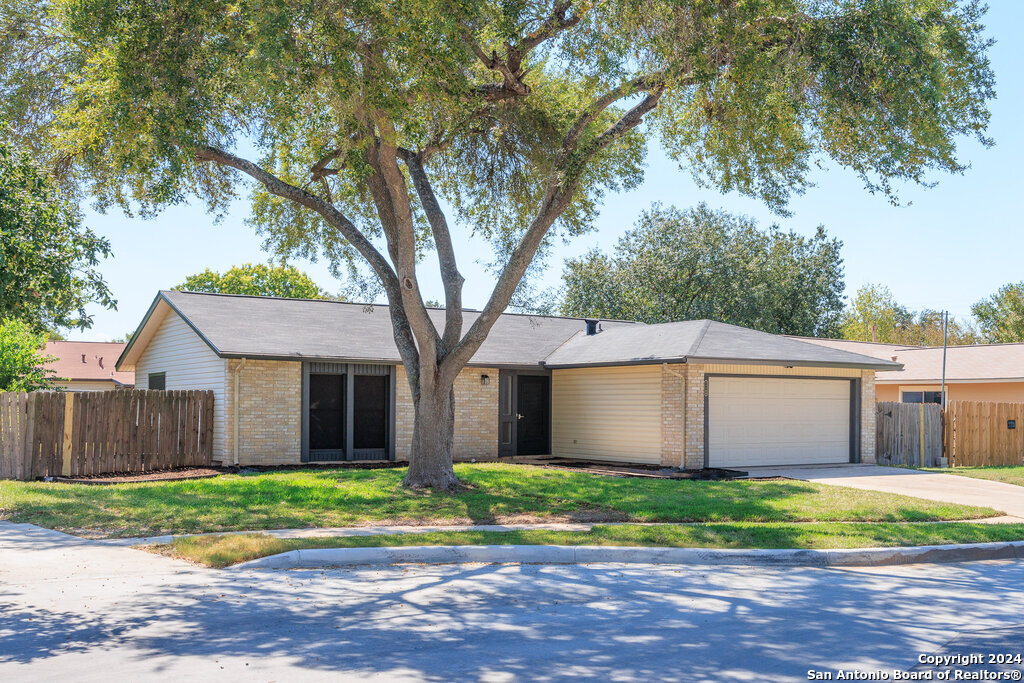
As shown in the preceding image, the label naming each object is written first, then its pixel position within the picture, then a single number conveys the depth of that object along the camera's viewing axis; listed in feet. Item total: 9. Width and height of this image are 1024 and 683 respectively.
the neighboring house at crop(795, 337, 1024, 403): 100.73
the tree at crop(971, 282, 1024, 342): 191.62
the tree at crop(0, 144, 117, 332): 34.60
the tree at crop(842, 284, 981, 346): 226.38
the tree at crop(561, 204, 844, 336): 140.67
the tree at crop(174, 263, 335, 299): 205.67
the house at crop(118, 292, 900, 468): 68.18
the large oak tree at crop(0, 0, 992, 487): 41.22
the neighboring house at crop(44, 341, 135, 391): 148.46
